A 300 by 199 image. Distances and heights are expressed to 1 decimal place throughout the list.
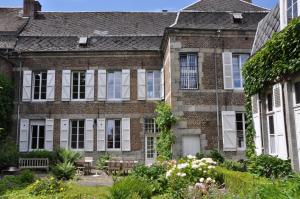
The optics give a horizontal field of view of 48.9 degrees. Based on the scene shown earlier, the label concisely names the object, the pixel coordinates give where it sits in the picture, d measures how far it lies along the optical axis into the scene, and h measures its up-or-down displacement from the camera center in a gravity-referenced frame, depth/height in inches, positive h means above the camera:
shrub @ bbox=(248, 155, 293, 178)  293.8 -25.5
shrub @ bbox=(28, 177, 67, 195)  323.3 -45.9
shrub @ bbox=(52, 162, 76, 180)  475.5 -44.4
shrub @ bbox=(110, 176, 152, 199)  244.2 -38.1
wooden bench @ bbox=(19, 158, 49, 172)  594.3 -39.7
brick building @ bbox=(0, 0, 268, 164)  582.2 +115.9
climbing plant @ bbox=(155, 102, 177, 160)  552.3 +19.0
